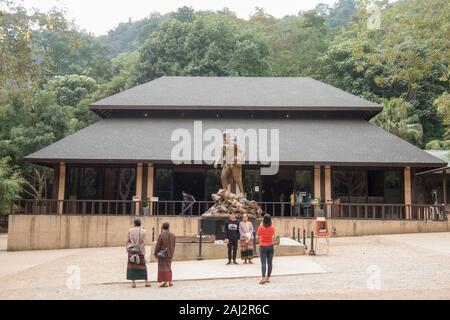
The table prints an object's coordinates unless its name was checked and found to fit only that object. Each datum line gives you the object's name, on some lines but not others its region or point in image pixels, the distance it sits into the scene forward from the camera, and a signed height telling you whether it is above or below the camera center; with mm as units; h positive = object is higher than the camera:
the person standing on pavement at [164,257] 10086 -1104
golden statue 16406 +1496
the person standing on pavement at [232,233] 12664 -740
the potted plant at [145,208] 21344 -175
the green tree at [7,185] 25469 +954
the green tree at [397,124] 35875 +6172
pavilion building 21984 +2129
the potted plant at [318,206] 21047 -23
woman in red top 10008 -831
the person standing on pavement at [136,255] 10109 -1076
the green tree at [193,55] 43312 +13861
